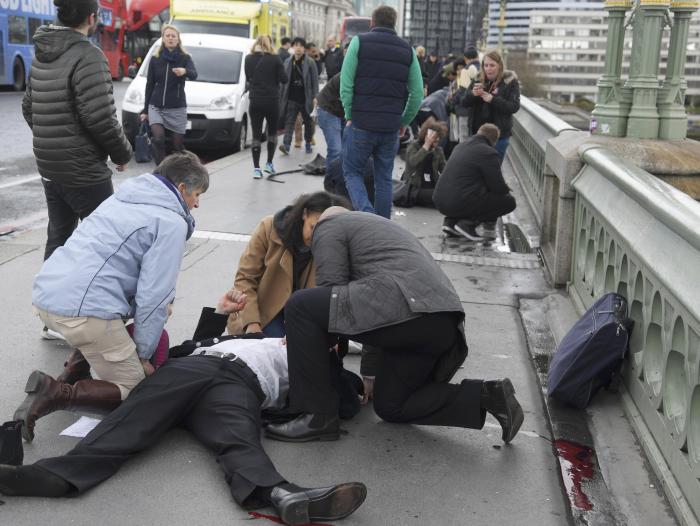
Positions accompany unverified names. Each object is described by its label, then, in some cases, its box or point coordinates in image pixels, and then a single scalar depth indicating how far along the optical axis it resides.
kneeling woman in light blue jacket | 3.83
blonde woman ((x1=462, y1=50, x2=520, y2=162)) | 9.73
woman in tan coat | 4.71
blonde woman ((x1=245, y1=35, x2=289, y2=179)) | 11.89
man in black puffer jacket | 5.05
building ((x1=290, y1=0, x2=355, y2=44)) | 140.64
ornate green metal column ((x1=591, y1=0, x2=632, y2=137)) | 7.27
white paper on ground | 3.93
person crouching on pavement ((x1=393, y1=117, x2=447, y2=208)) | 9.96
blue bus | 26.28
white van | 13.91
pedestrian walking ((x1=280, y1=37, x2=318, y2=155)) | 13.66
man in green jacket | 7.83
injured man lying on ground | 3.27
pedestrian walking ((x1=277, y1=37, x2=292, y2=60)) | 19.02
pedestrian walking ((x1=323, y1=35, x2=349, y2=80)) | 18.36
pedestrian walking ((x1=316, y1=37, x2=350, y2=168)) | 10.49
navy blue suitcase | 4.25
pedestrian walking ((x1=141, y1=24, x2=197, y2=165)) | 10.70
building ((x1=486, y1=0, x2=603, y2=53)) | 173.75
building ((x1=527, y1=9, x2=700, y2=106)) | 171.12
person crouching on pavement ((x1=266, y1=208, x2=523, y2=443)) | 3.77
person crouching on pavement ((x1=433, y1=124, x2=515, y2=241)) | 8.38
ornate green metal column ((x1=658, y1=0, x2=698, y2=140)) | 7.11
